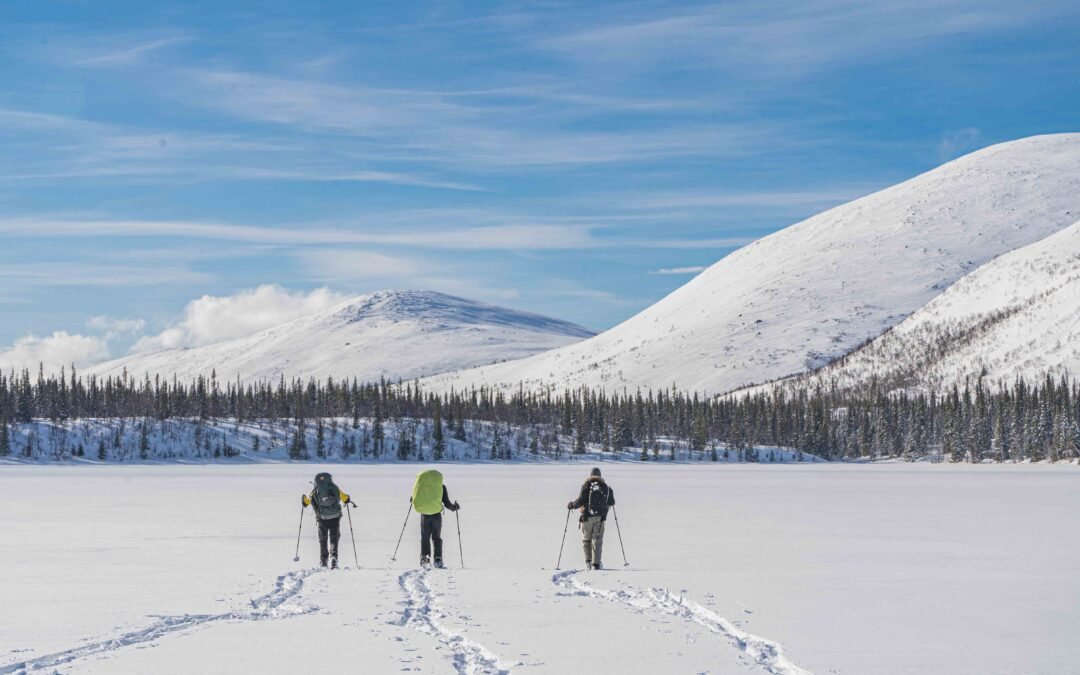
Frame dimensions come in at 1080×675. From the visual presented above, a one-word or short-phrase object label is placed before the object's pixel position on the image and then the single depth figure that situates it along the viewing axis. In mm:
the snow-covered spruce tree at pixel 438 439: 172500
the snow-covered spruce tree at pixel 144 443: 162625
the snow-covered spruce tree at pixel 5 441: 151350
